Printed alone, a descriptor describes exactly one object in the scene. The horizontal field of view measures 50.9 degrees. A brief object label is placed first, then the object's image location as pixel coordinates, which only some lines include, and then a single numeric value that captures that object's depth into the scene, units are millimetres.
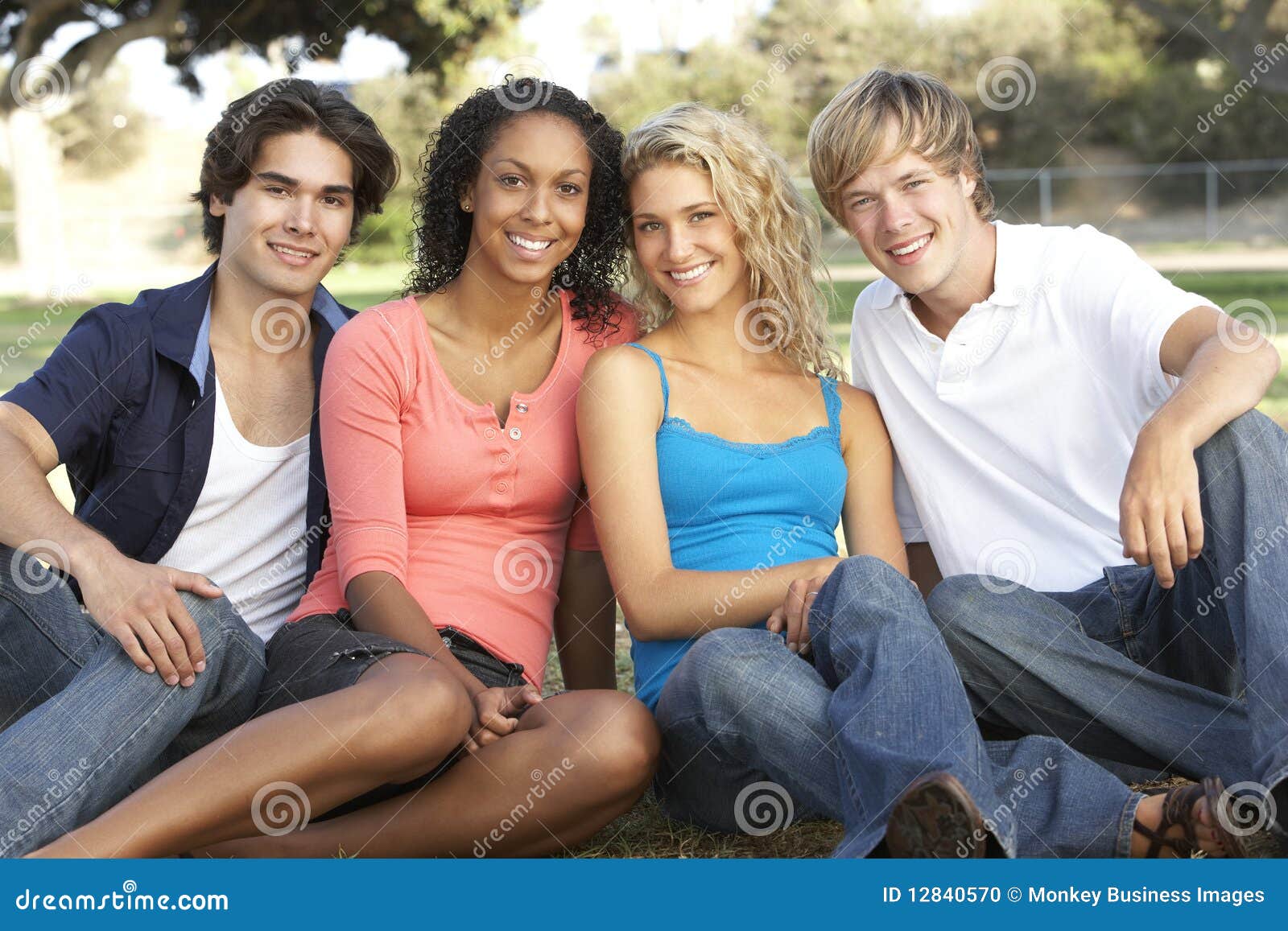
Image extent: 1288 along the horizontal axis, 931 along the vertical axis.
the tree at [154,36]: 16453
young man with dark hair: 2455
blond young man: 2490
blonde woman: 2203
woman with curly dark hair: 2424
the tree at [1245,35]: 15703
